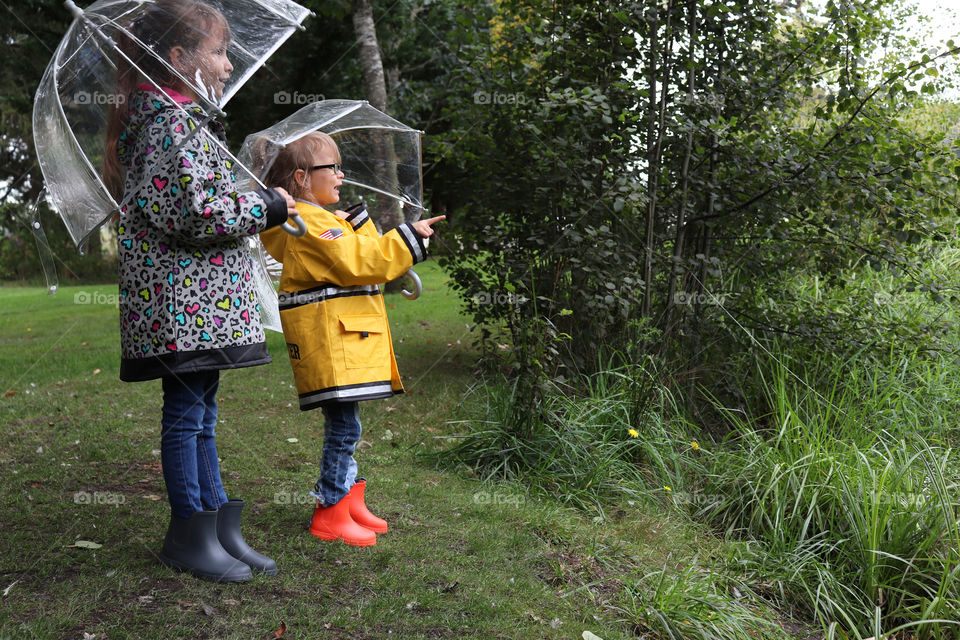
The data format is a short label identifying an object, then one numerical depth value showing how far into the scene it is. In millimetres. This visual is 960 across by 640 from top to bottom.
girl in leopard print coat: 2383
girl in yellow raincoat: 2893
